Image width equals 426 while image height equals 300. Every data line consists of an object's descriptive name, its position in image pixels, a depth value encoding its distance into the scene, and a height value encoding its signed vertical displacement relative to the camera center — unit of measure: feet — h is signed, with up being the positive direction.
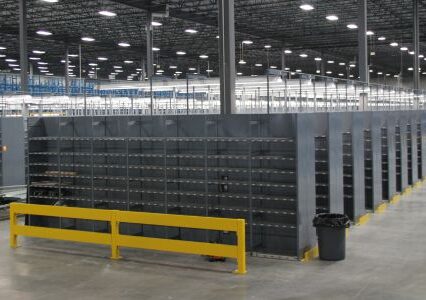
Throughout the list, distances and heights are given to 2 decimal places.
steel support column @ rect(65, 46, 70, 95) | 129.85 +21.09
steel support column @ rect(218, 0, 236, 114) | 43.75 +7.42
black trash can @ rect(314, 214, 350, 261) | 36.04 -5.41
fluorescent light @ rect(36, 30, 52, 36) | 120.30 +28.32
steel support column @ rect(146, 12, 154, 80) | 89.10 +17.08
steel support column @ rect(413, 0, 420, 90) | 99.95 +20.19
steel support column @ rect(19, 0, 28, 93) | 87.15 +17.58
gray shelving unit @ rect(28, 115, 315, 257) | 38.58 -1.14
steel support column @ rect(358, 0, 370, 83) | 77.61 +16.16
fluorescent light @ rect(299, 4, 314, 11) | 89.70 +23.88
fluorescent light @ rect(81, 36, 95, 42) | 138.10 +30.06
